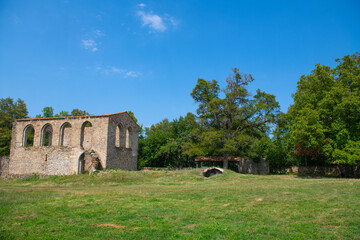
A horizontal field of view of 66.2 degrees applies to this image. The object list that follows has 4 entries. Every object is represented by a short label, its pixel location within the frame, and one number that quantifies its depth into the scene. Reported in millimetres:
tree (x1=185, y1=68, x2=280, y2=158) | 30844
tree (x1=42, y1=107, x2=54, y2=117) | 48819
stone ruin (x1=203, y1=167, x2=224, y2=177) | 24928
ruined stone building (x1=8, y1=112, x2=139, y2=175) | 27484
